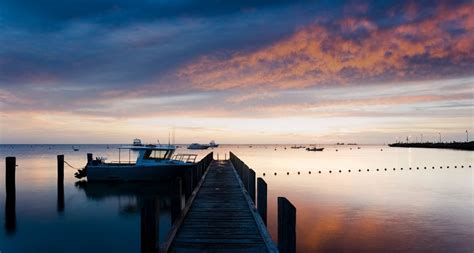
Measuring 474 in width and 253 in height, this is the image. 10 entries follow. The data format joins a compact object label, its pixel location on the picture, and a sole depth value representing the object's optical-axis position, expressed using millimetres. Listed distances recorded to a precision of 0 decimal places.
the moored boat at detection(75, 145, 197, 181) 29406
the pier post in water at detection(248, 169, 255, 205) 14883
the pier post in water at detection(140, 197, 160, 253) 7734
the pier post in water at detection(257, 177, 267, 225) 11672
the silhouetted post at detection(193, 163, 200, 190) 17500
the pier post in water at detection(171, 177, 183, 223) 10852
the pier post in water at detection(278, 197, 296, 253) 7227
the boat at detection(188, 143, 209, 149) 189062
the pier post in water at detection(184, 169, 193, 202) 14734
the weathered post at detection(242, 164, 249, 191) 17297
